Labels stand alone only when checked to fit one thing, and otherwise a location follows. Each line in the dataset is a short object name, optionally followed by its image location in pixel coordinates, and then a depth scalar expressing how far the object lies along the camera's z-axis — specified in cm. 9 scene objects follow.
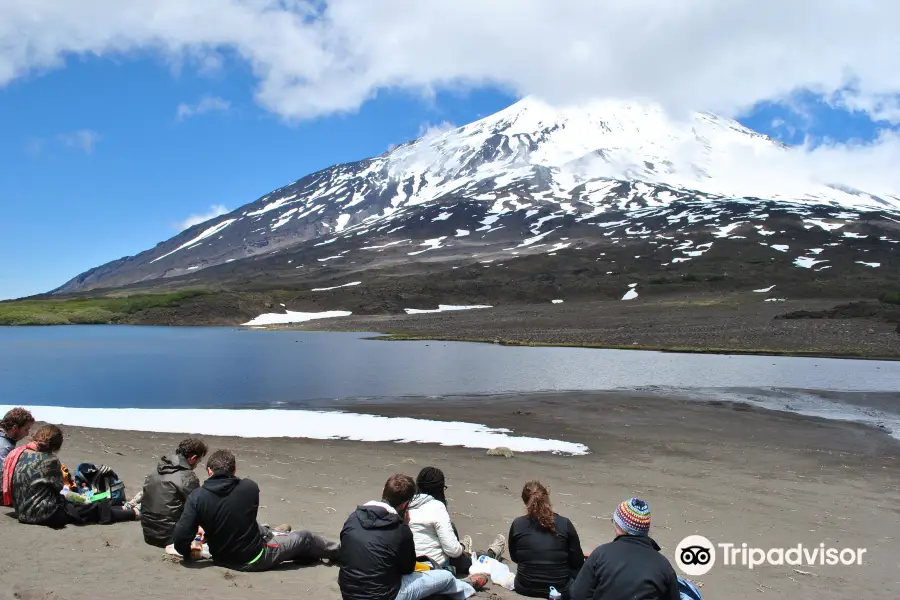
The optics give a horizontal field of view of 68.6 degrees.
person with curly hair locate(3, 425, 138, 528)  820
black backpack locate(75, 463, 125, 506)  898
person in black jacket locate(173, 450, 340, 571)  720
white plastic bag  783
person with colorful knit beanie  523
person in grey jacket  805
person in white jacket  745
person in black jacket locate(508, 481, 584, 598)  729
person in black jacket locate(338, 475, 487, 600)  633
